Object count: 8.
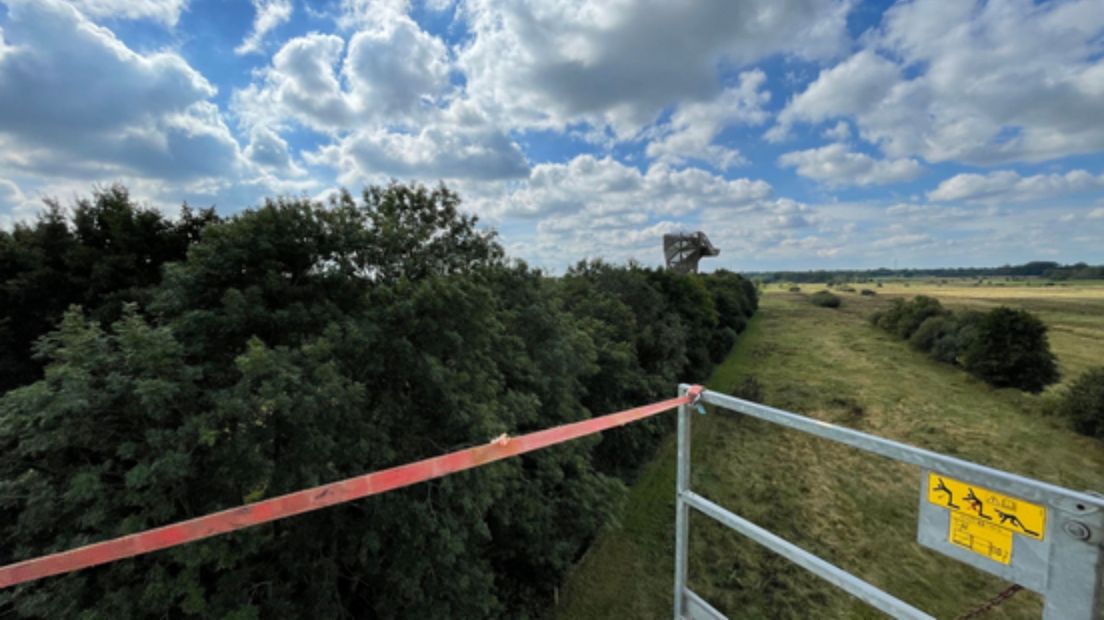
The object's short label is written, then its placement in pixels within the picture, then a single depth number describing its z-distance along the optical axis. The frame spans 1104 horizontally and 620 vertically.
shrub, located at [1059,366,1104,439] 16.47
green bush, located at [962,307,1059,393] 21.44
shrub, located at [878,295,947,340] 34.28
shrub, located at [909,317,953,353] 29.47
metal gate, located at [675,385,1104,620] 1.21
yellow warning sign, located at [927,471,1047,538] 1.29
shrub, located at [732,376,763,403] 21.42
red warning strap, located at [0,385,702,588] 1.58
